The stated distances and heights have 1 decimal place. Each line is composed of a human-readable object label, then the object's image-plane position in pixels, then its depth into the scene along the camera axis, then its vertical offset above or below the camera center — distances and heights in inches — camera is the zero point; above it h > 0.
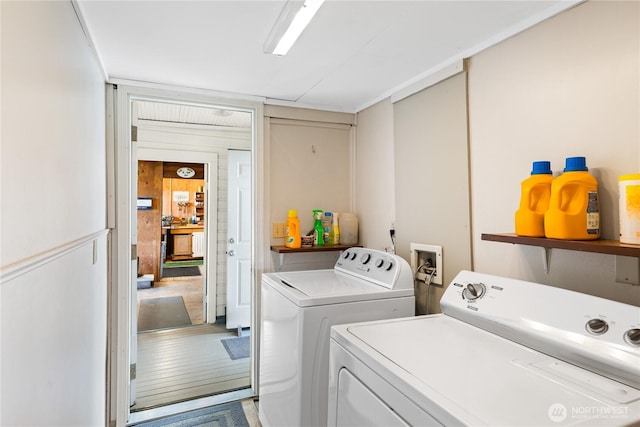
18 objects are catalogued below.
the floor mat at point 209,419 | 88.8 -52.5
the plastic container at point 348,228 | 110.2 -3.6
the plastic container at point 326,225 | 109.0 -2.6
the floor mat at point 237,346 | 129.6 -51.0
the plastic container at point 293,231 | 101.9 -4.2
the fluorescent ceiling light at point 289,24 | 53.5 +33.0
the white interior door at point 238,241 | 154.7 -10.7
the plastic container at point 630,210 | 41.2 +0.6
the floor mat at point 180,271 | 297.9 -48.1
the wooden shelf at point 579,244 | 40.0 -3.8
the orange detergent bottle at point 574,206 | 46.9 +1.3
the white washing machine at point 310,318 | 68.5 -20.9
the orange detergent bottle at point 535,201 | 52.3 +2.2
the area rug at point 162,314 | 164.1 -50.2
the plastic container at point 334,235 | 109.6 -5.8
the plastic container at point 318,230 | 106.7 -4.1
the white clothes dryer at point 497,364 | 33.1 -17.9
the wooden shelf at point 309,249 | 100.3 -9.4
